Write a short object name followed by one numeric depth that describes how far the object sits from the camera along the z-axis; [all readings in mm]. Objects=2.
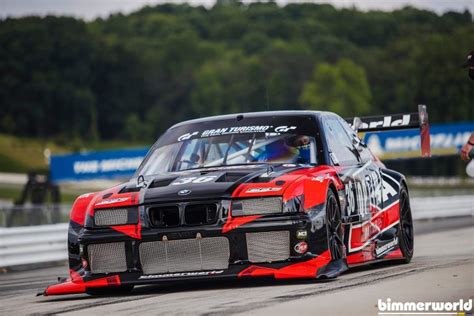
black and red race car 17234
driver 19484
